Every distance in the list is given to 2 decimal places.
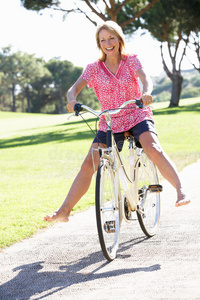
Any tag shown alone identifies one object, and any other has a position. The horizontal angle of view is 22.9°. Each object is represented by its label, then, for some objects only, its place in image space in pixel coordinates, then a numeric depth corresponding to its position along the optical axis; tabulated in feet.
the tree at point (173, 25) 103.45
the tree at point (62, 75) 289.12
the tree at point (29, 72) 286.87
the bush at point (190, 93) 525.18
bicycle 12.24
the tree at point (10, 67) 283.59
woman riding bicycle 13.56
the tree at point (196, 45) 141.53
